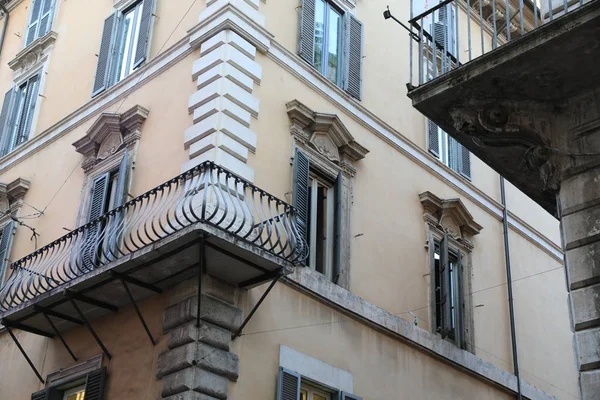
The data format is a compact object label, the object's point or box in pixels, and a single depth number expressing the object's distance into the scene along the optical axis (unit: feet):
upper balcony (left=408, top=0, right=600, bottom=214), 26.30
